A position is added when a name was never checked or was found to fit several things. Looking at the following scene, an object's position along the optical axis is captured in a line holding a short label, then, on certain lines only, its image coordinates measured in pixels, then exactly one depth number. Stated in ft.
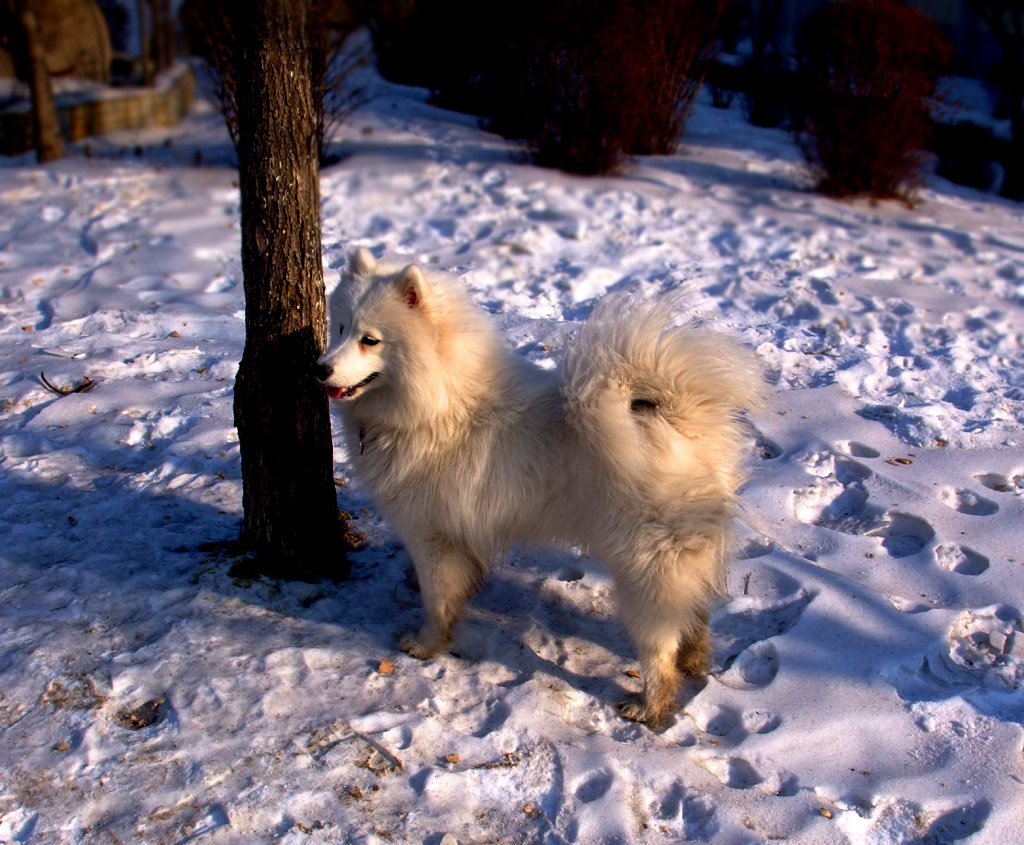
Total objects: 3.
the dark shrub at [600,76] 28.37
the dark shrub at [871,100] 27.91
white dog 9.82
